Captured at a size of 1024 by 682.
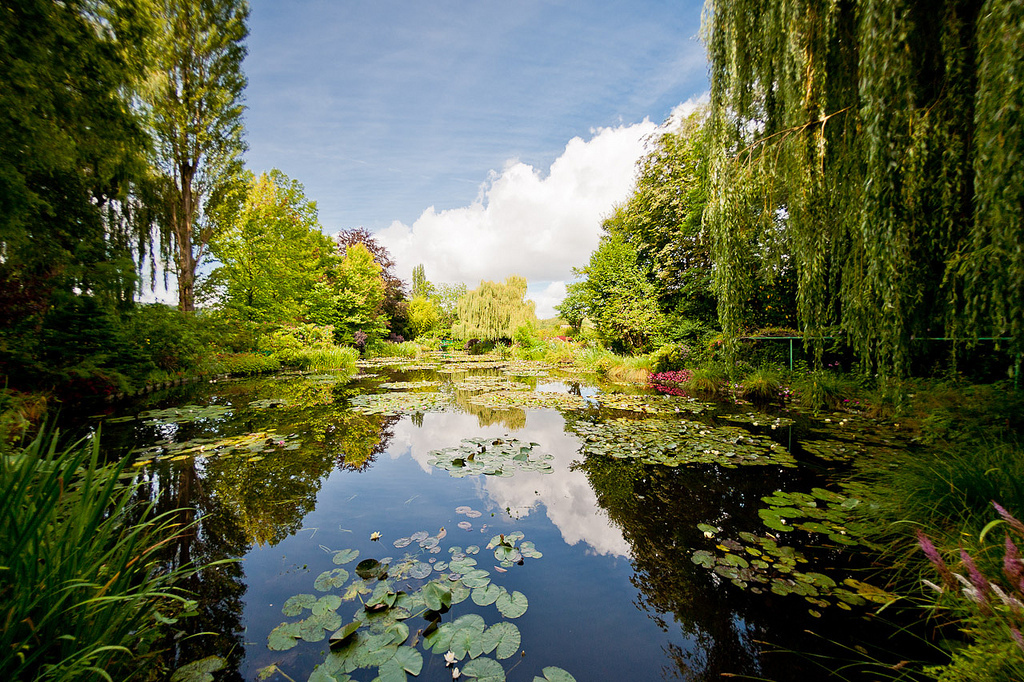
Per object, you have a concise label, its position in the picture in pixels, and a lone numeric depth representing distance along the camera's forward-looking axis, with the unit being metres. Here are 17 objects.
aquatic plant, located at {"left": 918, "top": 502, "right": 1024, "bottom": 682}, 1.12
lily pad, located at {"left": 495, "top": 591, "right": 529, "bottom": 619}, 1.98
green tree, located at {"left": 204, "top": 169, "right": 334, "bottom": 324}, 13.02
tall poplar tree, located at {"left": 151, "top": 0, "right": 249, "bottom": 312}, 10.63
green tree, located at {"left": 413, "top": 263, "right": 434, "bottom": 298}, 36.38
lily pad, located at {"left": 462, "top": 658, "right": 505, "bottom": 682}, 1.58
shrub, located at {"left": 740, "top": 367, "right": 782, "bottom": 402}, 8.07
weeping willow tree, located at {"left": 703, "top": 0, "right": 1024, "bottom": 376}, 1.86
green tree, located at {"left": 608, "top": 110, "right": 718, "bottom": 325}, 11.02
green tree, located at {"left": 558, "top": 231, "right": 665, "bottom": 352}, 12.50
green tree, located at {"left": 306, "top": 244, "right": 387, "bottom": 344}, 19.20
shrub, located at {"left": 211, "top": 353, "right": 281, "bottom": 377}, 12.29
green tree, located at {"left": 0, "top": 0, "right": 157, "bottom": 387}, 4.99
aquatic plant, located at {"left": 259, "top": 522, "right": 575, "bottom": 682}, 1.62
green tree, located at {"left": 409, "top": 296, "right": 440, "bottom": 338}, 27.52
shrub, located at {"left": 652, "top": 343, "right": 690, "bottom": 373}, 11.15
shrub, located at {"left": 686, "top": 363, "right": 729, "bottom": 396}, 9.20
